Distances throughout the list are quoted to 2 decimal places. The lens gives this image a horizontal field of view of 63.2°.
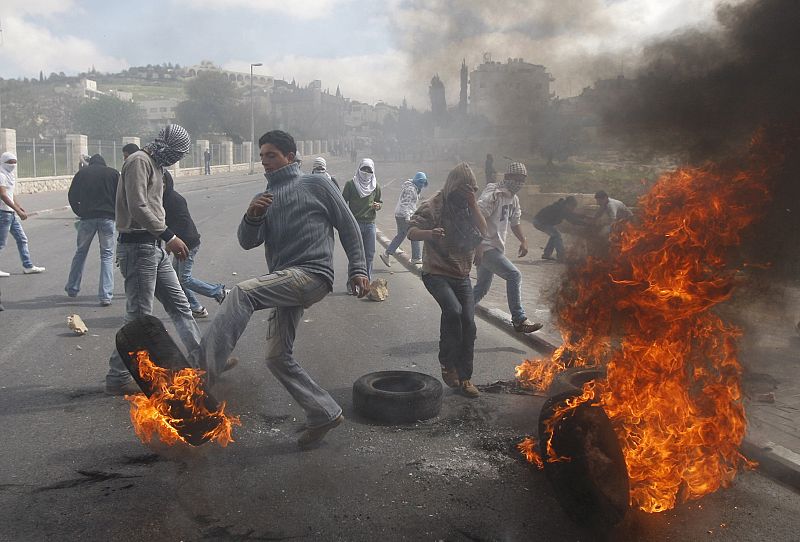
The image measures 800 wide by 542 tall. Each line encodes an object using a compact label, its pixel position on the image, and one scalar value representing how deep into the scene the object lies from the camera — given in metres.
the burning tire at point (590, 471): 3.10
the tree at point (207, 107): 87.19
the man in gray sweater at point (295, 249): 3.92
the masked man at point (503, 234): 7.05
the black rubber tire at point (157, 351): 3.78
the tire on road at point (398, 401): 4.56
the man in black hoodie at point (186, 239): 6.62
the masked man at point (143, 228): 4.77
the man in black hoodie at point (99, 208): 8.27
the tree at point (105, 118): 79.94
